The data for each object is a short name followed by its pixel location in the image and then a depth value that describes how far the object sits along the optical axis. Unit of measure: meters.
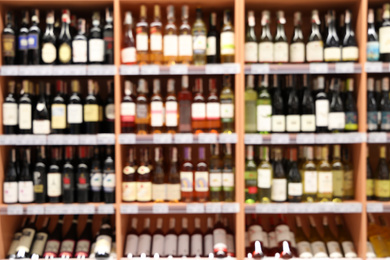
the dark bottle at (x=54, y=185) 2.81
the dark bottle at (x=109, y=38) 2.79
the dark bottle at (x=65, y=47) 2.81
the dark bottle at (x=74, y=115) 2.80
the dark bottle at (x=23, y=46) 2.82
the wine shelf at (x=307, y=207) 2.69
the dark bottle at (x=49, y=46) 2.80
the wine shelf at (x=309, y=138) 2.69
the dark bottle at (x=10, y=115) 2.80
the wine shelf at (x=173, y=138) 2.71
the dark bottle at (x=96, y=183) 2.83
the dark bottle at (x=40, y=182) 2.82
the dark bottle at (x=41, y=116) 2.79
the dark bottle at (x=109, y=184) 2.79
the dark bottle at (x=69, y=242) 2.86
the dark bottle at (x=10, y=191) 2.79
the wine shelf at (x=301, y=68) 2.68
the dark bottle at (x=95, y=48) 2.76
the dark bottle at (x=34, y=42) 2.80
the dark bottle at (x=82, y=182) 2.81
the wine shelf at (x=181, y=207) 2.71
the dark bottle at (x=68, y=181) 2.80
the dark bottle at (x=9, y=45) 2.80
